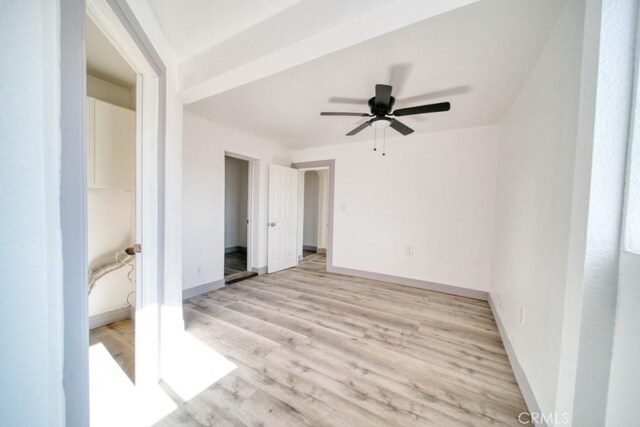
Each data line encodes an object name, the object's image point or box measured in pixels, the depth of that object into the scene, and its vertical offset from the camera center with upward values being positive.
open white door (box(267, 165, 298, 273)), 4.05 -0.28
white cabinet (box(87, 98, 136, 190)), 1.88 +0.47
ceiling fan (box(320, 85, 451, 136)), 1.83 +0.87
